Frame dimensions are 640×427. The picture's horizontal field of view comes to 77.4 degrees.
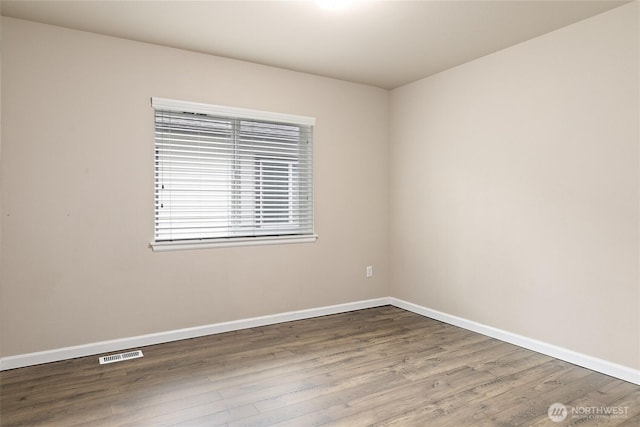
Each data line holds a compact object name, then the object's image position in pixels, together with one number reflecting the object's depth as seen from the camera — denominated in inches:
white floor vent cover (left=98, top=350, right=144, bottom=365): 119.9
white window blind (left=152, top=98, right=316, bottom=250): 137.3
